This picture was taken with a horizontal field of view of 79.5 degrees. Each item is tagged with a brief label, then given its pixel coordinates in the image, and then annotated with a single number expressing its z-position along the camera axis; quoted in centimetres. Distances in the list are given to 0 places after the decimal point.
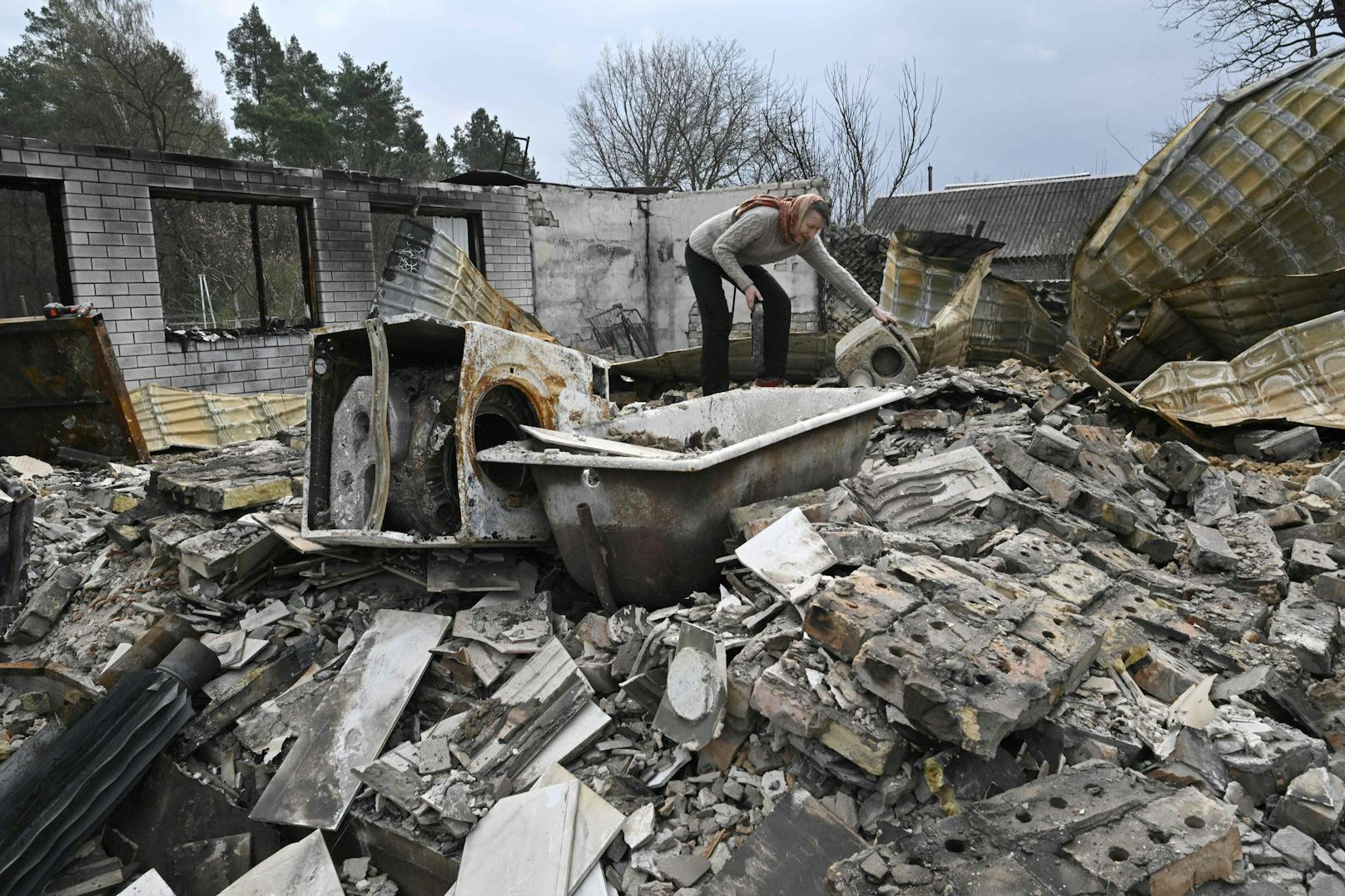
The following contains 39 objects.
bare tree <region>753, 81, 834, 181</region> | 2086
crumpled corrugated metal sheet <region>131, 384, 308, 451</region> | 680
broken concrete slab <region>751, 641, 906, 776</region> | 199
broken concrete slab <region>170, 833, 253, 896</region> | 249
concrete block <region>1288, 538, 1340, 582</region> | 333
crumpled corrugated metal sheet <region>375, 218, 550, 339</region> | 742
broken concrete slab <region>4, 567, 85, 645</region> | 369
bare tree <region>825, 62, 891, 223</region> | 2073
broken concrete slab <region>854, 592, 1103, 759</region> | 184
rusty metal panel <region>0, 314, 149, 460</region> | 545
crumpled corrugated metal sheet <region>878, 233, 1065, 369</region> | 702
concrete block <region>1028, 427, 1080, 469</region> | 399
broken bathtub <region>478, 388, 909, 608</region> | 284
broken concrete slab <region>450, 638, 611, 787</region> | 251
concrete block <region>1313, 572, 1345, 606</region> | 302
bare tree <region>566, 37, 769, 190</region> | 2258
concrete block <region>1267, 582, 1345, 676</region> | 261
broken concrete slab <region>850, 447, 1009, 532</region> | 357
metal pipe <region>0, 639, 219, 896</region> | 242
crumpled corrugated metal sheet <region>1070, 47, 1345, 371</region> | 569
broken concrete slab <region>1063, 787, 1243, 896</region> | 153
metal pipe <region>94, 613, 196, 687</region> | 305
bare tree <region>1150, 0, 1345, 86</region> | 1381
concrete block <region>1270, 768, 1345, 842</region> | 183
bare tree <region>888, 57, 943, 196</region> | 2025
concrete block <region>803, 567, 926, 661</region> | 218
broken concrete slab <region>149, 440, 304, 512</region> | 398
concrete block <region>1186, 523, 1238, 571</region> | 336
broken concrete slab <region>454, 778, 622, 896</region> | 210
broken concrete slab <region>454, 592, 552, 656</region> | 296
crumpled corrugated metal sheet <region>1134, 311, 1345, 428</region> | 495
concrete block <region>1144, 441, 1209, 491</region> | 424
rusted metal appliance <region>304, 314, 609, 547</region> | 302
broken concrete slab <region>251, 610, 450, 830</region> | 258
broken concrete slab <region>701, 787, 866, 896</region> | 190
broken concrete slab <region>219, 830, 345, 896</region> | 234
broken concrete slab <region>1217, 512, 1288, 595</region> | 324
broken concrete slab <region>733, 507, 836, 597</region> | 265
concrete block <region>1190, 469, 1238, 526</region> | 402
